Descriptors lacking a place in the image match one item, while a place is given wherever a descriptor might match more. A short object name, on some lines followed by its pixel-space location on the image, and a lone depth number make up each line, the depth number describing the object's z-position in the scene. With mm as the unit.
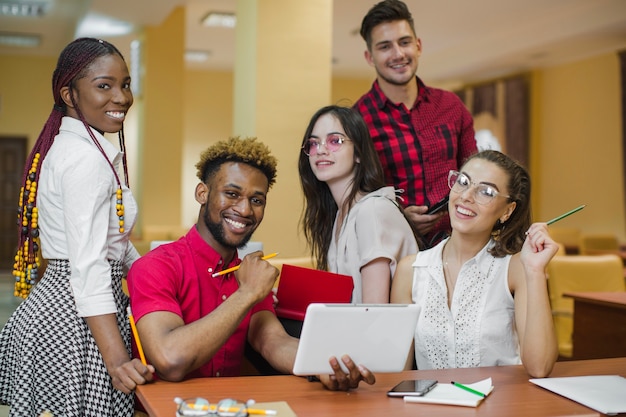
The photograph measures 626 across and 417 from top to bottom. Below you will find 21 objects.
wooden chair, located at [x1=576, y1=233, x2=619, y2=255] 9555
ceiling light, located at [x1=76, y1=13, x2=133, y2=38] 8672
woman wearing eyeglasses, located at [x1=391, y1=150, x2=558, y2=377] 2416
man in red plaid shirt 3148
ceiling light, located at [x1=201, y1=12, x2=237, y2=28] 9141
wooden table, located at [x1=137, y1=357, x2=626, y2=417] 1746
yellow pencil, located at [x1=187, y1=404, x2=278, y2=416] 1612
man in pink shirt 1969
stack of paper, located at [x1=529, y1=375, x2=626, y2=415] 1807
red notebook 2439
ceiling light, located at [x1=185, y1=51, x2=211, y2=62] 12227
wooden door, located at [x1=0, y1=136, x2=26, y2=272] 12750
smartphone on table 1858
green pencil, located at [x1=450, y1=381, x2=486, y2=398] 1857
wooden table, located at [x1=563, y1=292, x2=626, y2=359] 4176
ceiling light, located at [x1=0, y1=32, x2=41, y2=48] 11031
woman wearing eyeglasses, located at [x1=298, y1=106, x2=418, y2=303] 2666
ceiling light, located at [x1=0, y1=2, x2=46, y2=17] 9030
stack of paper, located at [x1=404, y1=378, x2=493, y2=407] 1802
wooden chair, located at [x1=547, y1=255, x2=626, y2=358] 5129
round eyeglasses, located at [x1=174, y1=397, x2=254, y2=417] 1603
